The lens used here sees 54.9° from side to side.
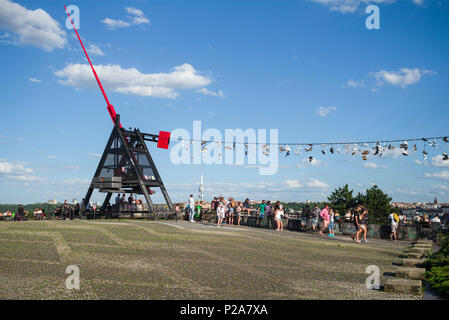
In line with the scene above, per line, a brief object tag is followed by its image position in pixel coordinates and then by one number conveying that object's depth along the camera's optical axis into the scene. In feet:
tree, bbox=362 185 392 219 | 270.22
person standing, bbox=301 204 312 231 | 82.43
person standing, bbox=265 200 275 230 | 86.43
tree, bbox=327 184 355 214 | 299.99
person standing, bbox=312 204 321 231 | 81.30
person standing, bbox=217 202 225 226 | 83.07
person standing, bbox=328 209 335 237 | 75.77
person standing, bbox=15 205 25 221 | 103.72
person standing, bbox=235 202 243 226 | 92.40
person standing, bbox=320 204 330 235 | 76.48
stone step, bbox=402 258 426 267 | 37.04
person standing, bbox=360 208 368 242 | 62.80
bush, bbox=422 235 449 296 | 28.17
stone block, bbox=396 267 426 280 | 31.04
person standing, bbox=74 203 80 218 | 107.86
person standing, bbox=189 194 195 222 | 86.07
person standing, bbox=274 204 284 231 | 77.71
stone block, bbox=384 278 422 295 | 26.27
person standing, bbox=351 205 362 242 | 62.96
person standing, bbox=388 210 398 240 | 73.41
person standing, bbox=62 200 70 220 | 104.17
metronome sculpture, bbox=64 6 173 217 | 103.65
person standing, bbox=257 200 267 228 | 86.23
